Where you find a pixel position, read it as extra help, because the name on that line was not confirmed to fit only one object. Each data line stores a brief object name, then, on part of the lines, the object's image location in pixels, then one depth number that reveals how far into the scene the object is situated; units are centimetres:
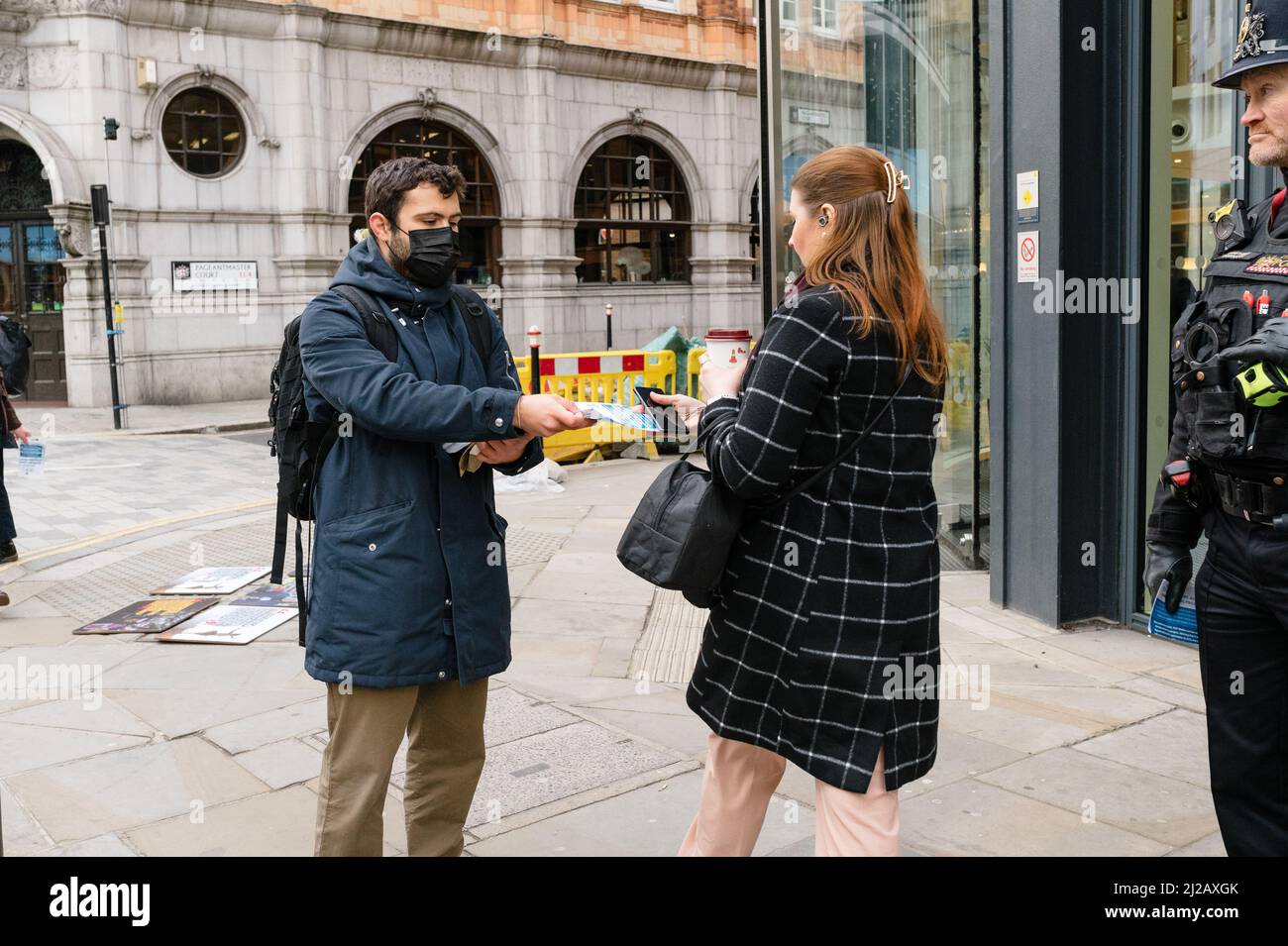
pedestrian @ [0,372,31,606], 823
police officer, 275
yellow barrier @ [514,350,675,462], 1348
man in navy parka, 303
